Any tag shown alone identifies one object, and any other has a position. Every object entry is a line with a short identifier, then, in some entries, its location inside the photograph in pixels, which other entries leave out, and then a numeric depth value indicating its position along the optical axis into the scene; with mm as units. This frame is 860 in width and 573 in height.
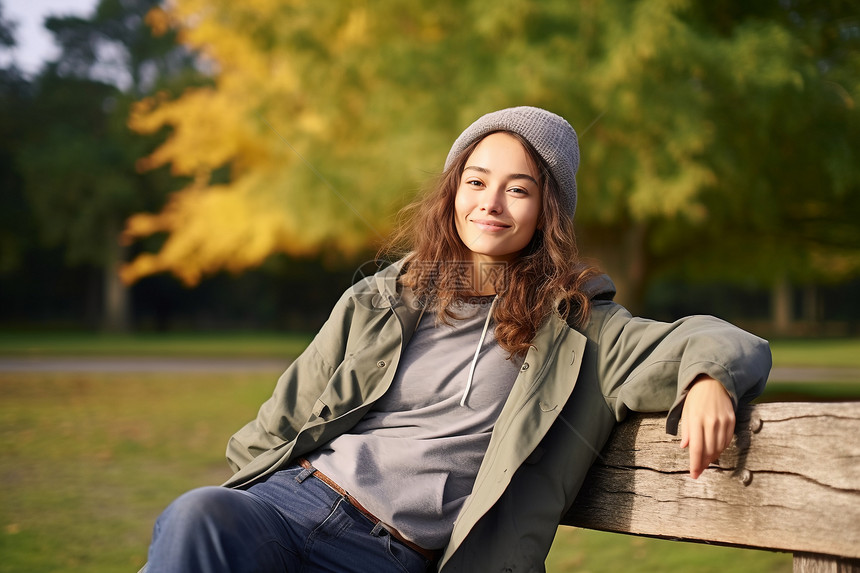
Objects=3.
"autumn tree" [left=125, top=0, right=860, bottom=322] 6945
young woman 1774
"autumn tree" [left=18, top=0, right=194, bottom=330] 30812
